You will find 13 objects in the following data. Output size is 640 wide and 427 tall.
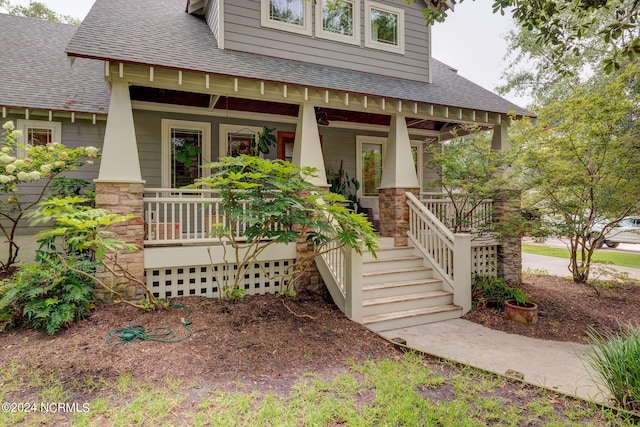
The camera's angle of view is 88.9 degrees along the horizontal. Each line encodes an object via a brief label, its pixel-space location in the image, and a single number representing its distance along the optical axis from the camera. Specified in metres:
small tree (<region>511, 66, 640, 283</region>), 5.95
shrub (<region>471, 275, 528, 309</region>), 5.76
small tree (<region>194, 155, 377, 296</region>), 4.09
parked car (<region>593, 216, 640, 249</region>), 14.91
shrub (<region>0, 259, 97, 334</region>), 3.89
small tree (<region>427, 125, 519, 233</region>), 6.28
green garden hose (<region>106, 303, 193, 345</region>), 3.76
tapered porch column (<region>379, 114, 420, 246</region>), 6.47
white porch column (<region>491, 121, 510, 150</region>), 7.26
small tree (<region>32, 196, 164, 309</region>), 3.21
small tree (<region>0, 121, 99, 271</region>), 4.81
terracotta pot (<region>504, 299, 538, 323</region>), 5.19
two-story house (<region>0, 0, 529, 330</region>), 4.86
